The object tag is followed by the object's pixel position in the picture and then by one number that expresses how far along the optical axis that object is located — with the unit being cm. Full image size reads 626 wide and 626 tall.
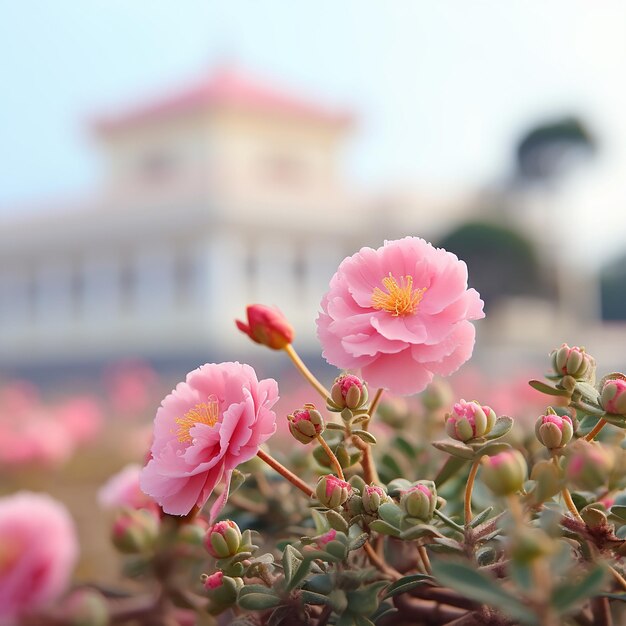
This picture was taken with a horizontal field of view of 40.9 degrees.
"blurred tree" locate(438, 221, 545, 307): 1034
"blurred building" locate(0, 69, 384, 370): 1030
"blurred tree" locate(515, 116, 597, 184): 1255
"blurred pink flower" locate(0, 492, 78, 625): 33
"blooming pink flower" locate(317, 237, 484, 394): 42
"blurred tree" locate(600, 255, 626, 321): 1659
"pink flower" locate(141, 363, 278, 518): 40
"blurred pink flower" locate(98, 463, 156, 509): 58
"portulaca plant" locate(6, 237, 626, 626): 39
